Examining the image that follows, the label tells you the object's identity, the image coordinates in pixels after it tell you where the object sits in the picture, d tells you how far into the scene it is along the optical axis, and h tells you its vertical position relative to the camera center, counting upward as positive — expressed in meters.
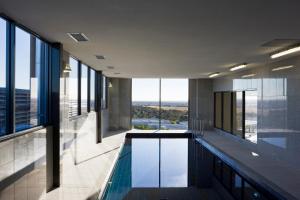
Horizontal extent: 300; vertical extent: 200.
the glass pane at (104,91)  7.35 +0.34
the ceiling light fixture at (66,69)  3.24 +0.53
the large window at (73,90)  4.12 +0.22
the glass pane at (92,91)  5.70 +0.26
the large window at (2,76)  2.06 +0.26
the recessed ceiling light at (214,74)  6.25 +0.89
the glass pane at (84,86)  4.93 +0.35
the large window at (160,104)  8.57 -0.19
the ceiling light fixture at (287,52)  3.15 +0.85
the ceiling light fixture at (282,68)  3.98 +0.72
